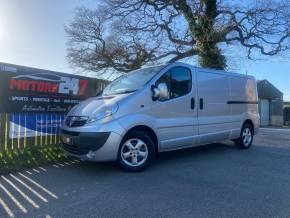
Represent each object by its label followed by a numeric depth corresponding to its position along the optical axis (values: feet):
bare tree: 36.67
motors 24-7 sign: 16.72
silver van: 12.88
